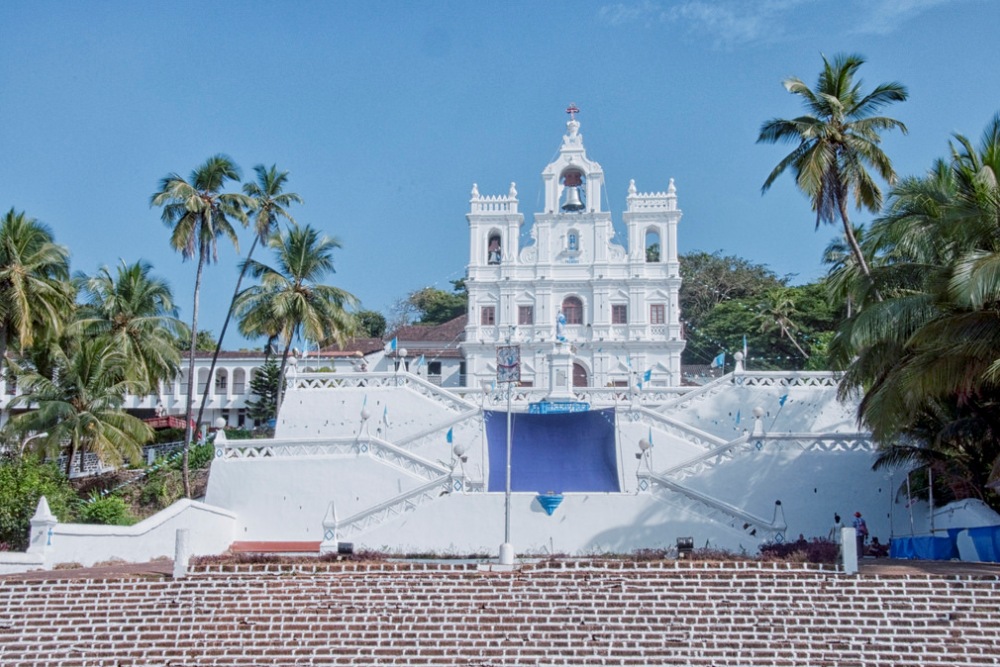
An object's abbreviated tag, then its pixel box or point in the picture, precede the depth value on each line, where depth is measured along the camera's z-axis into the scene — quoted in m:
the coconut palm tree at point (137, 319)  35.59
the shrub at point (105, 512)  25.53
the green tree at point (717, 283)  66.25
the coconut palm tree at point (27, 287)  27.12
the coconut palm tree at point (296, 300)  37.22
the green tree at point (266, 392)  50.28
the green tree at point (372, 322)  76.81
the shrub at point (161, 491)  29.75
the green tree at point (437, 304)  72.44
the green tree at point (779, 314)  55.06
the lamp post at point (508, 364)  25.82
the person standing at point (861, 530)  23.06
